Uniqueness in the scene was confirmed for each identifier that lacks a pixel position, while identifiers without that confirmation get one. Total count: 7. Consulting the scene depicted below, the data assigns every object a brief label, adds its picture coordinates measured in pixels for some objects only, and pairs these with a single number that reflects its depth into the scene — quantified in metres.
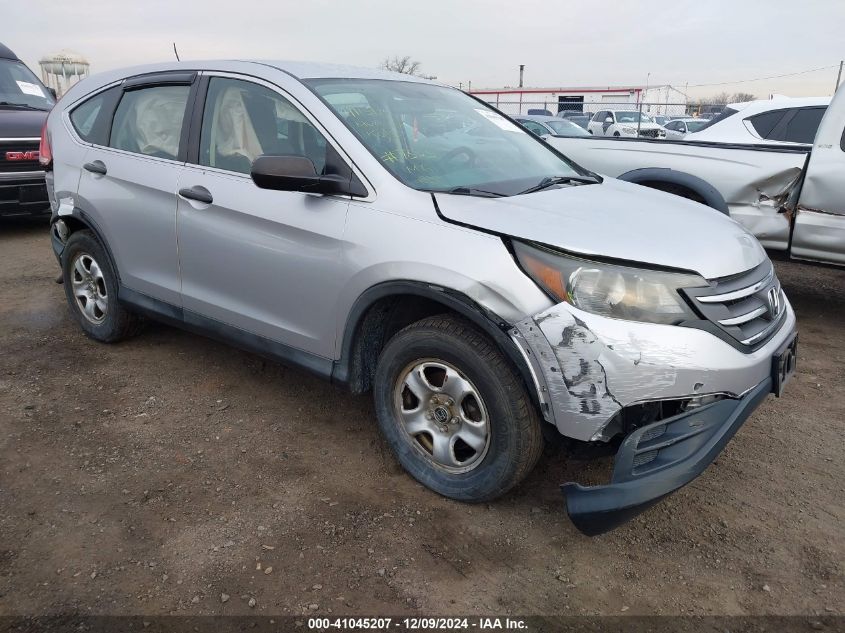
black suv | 7.53
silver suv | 2.35
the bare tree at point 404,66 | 49.91
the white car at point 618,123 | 21.05
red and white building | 28.44
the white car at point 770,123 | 6.76
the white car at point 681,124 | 22.00
